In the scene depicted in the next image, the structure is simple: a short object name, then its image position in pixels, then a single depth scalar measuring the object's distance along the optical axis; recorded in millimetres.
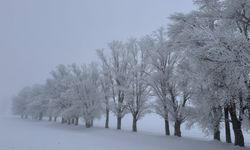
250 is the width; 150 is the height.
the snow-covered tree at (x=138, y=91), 30797
